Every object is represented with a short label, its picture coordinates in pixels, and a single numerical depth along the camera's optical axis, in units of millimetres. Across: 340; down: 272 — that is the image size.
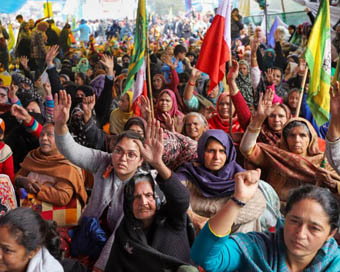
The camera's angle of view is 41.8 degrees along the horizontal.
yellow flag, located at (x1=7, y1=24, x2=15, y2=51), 10401
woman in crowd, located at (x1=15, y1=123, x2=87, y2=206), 3018
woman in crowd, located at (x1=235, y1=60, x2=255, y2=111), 6062
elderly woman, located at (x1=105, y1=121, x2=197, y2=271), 2061
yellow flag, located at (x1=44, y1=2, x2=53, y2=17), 15386
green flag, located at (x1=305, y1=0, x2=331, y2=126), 4043
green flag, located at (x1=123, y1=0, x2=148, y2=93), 4355
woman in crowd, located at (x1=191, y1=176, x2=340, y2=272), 1598
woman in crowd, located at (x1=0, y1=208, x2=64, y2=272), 1941
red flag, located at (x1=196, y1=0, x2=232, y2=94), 4184
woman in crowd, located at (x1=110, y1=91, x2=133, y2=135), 5016
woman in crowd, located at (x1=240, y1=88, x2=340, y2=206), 3182
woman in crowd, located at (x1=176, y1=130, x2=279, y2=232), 2689
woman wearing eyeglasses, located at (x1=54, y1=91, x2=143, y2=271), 2734
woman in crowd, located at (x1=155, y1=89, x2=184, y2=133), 4934
